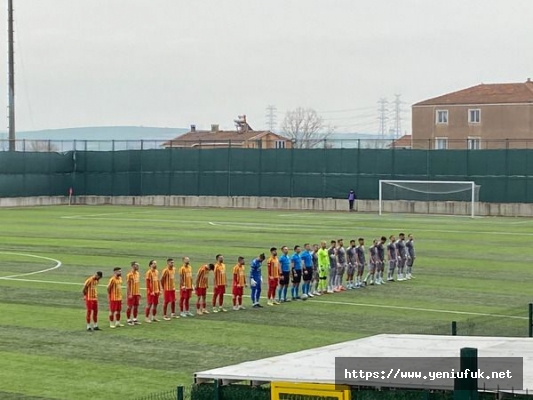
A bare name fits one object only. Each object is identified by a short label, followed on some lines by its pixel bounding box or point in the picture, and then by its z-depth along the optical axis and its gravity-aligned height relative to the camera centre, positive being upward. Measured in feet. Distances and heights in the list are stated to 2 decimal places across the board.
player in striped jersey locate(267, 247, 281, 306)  106.32 -8.68
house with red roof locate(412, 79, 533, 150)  319.06 +18.75
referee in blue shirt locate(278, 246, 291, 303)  107.76 -8.70
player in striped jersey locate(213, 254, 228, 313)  100.94 -8.93
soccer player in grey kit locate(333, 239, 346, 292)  115.63 -8.42
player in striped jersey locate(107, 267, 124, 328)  92.68 -9.10
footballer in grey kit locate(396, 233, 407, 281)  123.54 -7.72
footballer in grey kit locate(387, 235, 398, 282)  122.83 -7.77
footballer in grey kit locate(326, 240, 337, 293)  114.73 -8.34
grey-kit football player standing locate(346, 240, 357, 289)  117.60 -8.27
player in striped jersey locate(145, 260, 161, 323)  96.12 -8.93
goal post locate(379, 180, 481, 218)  232.32 -1.79
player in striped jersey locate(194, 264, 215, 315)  99.66 -8.97
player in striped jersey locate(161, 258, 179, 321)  98.37 -8.83
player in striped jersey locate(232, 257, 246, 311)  101.55 -8.79
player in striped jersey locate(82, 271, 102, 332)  90.84 -9.09
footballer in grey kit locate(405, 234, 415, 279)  124.67 -7.53
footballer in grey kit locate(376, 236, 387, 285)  120.37 -8.07
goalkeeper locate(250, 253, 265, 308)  103.91 -8.71
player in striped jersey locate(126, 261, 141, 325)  94.68 -9.03
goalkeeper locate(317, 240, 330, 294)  113.70 -8.28
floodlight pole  269.64 +25.66
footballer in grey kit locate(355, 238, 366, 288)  118.52 -8.04
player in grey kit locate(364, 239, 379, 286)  120.16 -8.33
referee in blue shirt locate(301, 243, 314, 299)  109.81 -8.31
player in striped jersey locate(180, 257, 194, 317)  99.19 -9.06
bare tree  563.89 +24.08
